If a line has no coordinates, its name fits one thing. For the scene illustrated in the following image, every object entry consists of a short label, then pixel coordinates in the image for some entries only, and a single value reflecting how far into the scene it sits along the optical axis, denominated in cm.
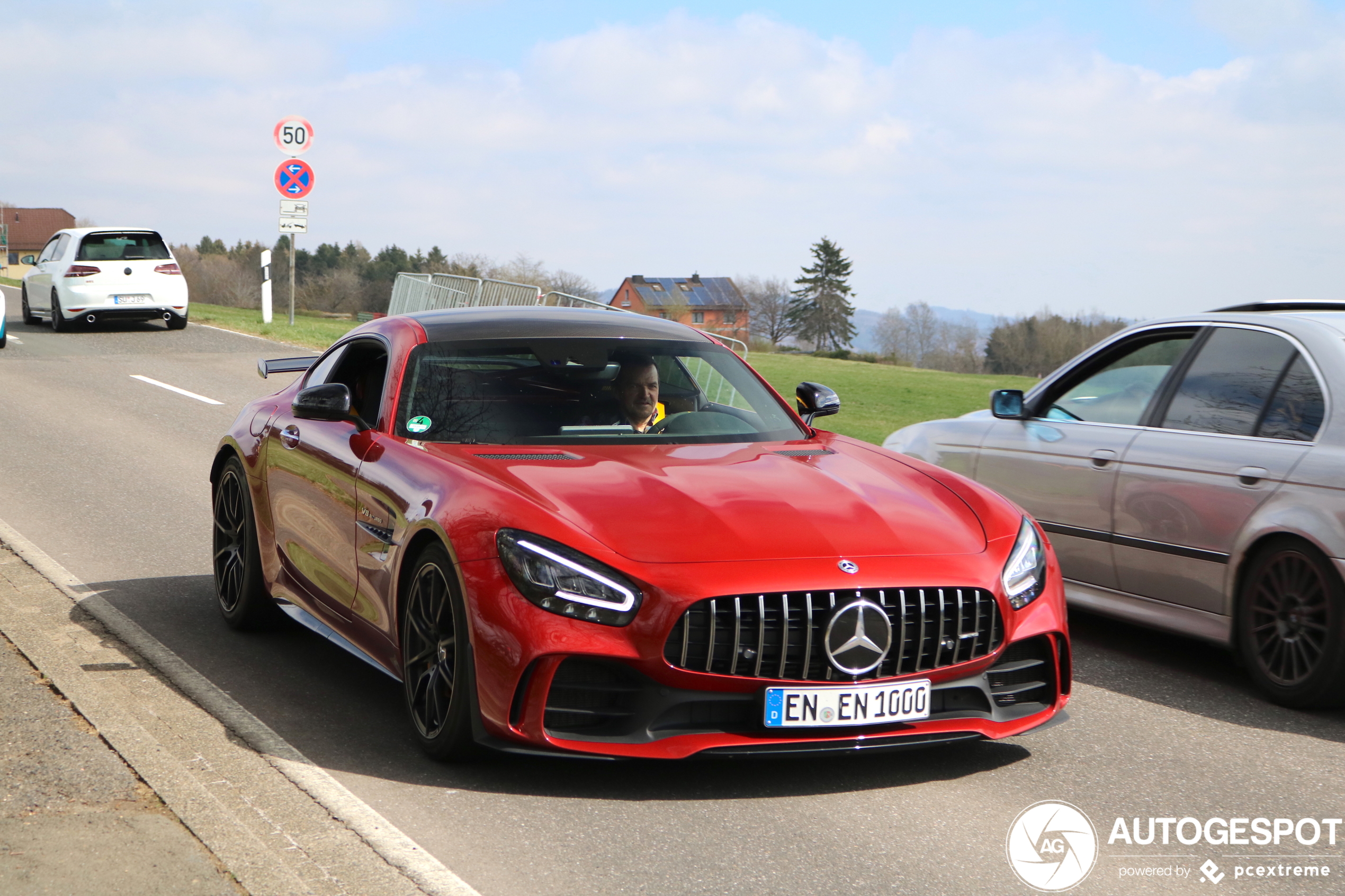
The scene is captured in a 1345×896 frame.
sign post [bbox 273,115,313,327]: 2530
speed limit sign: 2516
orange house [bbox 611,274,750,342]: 15812
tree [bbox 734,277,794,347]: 14362
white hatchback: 2459
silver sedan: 551
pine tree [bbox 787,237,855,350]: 13788
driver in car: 564
